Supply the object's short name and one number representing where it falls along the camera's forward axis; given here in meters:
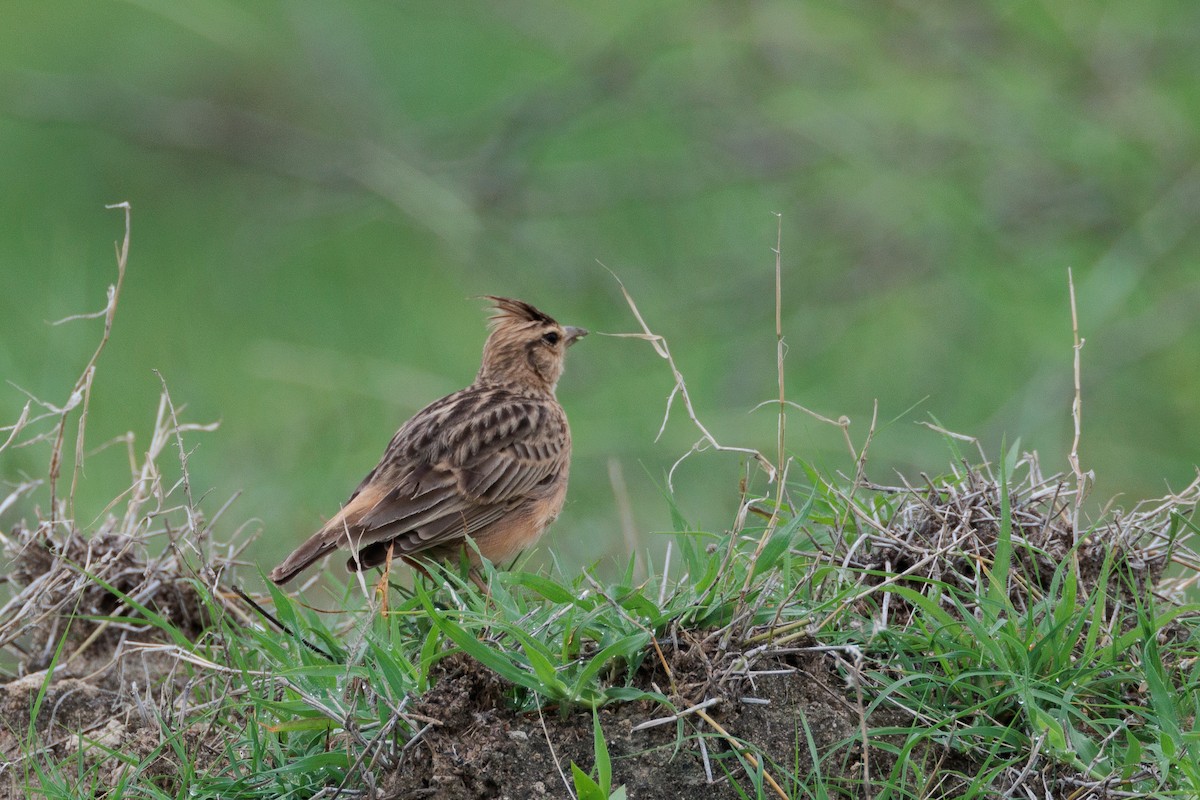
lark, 11.14
